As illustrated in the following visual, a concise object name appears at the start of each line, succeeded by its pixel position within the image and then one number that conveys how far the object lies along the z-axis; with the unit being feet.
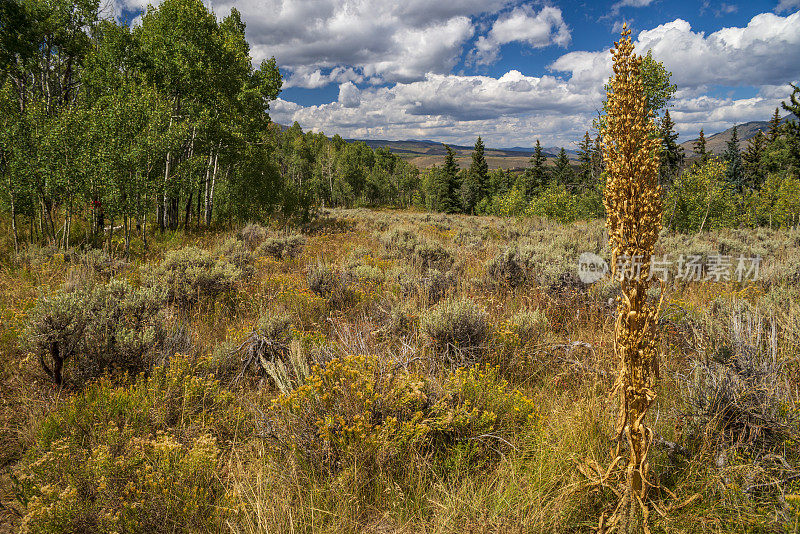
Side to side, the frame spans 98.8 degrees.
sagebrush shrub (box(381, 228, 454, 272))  28.45
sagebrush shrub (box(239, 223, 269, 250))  41.51
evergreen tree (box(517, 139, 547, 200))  171.83
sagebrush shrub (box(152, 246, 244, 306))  19.81
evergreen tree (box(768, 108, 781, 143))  165.58
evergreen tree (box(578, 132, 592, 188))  165.07
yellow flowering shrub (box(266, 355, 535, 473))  8.31
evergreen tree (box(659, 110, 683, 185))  112.47
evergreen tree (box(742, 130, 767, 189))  166.23
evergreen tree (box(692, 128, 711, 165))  171.22
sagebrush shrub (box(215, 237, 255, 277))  27.19
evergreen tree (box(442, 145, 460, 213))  180.65
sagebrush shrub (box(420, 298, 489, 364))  13.48
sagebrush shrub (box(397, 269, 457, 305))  19.31
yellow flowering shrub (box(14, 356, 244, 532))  6.94
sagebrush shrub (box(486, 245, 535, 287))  23.49
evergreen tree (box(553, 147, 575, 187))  197.47
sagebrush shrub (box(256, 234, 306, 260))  35.04
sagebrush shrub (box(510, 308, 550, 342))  14.47
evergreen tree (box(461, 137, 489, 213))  190.61
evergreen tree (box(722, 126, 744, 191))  198.35
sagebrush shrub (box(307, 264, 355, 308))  19.72
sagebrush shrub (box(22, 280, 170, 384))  11.70
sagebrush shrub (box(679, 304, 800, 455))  8.23
